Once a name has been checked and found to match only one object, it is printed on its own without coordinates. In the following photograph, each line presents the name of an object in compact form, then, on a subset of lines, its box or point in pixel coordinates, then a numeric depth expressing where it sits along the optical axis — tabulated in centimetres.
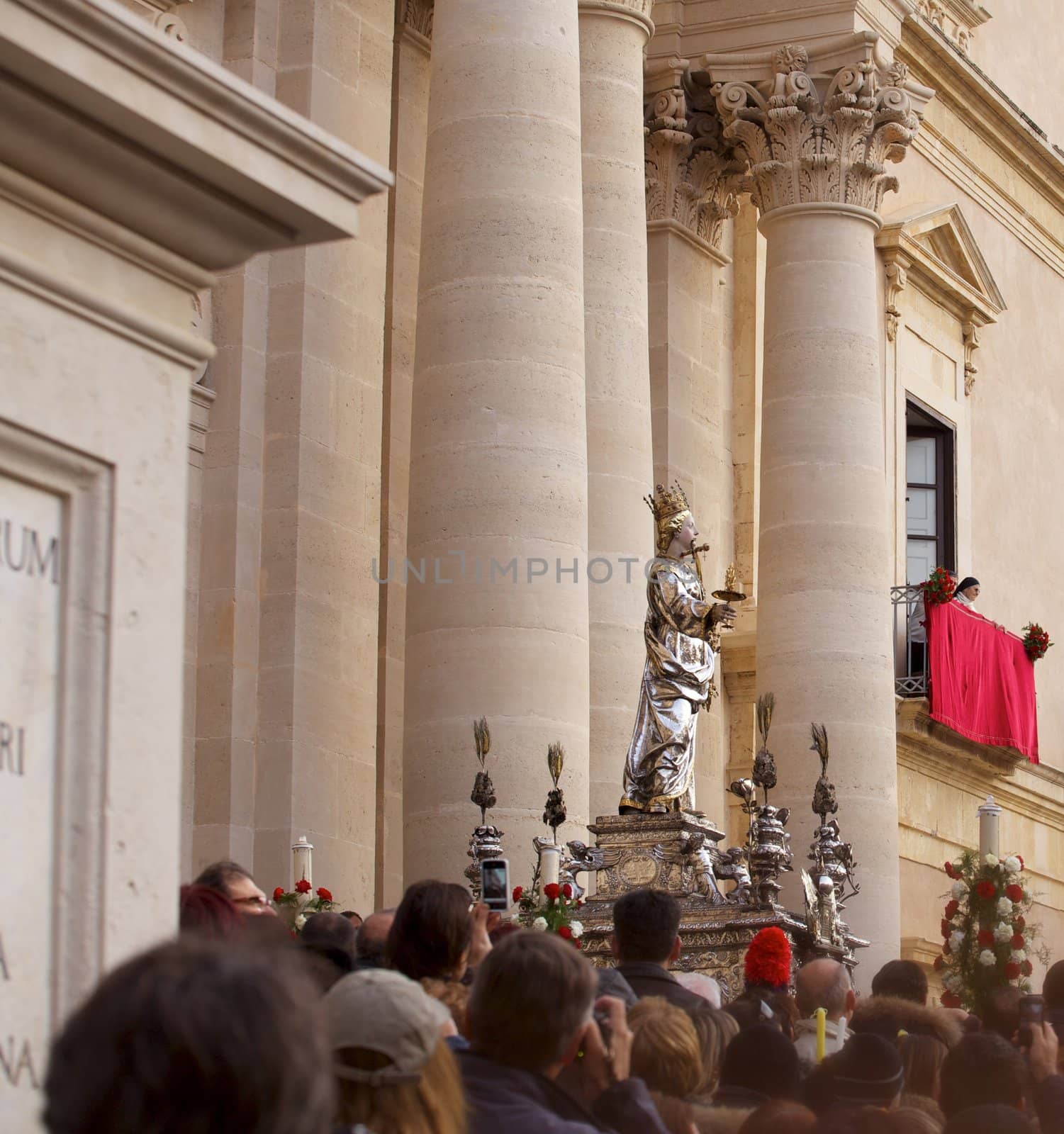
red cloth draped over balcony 2720
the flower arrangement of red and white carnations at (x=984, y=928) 1524
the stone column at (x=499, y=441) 1570
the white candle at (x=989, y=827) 1614
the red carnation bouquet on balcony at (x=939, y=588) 2742
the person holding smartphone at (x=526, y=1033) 438
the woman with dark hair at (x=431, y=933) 598
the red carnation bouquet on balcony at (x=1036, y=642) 2955
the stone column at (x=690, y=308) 2380
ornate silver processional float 1386
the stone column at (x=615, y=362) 1836
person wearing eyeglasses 700
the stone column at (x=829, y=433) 2109
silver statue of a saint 1480
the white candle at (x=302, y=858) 1432
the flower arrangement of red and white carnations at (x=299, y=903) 1352
